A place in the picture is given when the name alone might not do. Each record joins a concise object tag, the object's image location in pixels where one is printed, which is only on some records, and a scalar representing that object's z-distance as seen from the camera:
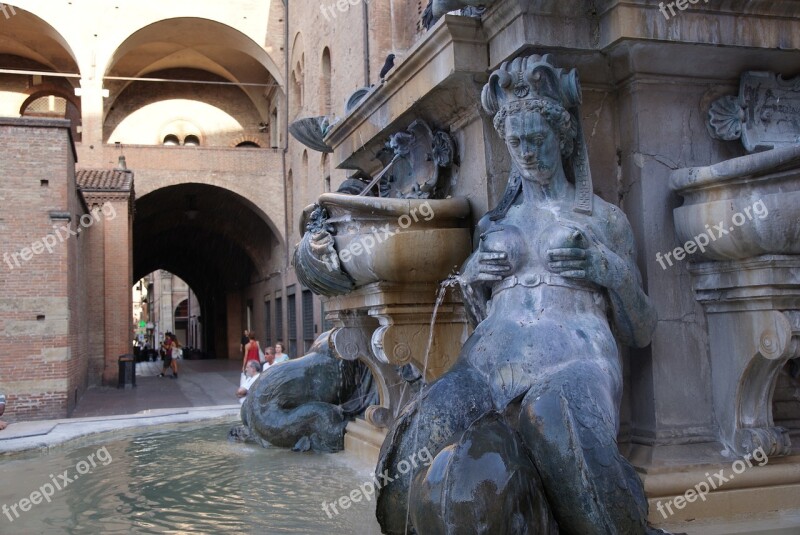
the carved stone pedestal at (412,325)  3.66
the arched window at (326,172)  20.95
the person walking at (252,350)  12.62
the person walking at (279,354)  9.83
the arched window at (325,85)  21.72
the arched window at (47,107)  29.58
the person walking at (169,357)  23.95
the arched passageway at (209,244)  27.73
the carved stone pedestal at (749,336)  2.96
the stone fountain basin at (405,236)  3.43
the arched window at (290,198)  25.42
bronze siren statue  2.16
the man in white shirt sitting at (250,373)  9.04
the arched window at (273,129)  28.84
